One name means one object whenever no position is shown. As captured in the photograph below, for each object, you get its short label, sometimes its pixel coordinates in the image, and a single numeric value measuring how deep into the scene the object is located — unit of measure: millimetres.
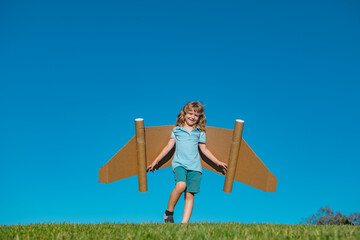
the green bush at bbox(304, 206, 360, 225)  19500
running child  5969
